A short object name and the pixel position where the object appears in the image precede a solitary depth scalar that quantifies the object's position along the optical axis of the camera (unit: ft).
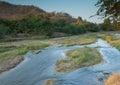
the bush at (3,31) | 116.41
